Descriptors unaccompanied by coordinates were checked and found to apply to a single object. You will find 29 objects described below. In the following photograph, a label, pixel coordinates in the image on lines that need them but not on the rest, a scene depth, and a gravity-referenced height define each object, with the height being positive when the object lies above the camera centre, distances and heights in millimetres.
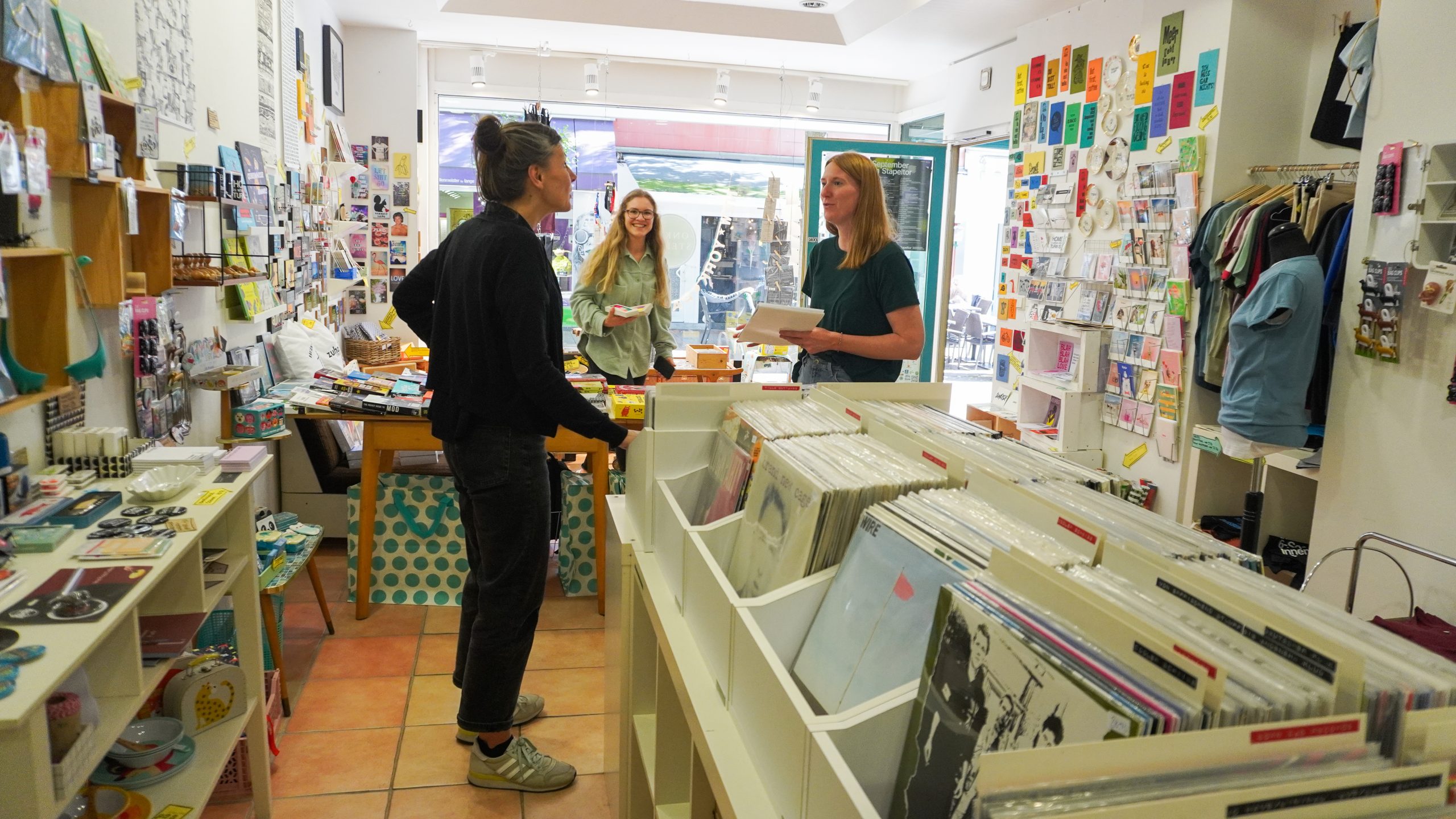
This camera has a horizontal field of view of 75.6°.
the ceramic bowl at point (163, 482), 2053 -511
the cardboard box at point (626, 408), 3688 -529
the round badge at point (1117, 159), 4914 +695
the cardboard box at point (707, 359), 5727 -505
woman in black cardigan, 2176 -291
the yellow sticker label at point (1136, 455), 4781 -827
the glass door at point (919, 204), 6766 +578
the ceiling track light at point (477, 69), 6578 +1366
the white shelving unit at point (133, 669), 1291 -721
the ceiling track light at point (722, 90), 6879 +1365
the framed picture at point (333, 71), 5590 +1148
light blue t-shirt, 3414 -205
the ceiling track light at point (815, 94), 7258 +1429
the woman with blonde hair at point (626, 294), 4219 -100
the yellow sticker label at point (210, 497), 2072 -535
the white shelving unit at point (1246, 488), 4137 -871
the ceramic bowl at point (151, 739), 2002 -1074
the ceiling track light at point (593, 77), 6699 +1379
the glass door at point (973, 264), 7184 +178
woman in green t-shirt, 2879 -40
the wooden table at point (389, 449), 3594 -705
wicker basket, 5691 -544
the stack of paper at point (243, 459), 2328 -506
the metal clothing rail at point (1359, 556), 2281 -629
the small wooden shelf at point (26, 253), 1747 -8
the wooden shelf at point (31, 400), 1757 -295
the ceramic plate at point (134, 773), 1979 -1105
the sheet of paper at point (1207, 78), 4270 +986
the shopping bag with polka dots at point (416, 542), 3752 -1115
